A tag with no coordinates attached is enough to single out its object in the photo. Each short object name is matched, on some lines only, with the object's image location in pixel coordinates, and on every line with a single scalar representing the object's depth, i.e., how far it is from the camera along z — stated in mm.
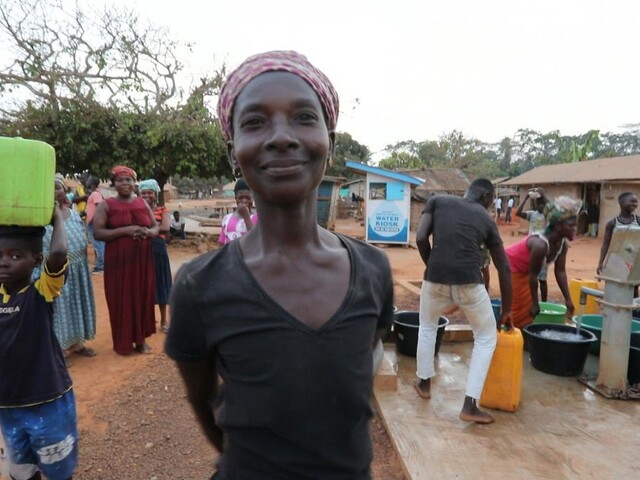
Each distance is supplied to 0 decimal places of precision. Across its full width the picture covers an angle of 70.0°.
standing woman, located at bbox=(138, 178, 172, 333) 5254
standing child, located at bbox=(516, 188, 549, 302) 5879
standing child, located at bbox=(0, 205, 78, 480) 2086
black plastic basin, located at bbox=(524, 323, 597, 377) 3896
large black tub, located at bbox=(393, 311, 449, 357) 4262
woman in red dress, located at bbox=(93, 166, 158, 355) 4246
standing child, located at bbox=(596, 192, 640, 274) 5930
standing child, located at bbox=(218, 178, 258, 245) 4512
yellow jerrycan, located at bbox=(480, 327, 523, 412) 3359
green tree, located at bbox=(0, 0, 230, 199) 9938
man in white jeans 3221
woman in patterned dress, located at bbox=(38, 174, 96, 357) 4227
